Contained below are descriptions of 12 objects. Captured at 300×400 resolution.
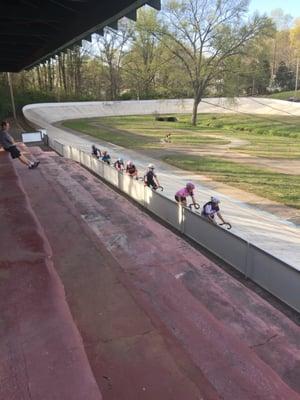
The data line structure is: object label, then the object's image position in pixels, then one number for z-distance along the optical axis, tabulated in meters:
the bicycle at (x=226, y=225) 12.51
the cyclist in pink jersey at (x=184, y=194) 12.47
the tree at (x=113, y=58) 80.25
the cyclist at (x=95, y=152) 22.73
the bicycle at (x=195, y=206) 13.96
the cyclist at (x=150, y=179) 15.69
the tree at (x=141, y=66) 79.25
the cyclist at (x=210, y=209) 11.57
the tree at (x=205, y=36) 46.91
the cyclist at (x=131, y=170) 17.26
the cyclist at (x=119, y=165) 18.74
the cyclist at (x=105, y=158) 20.45
